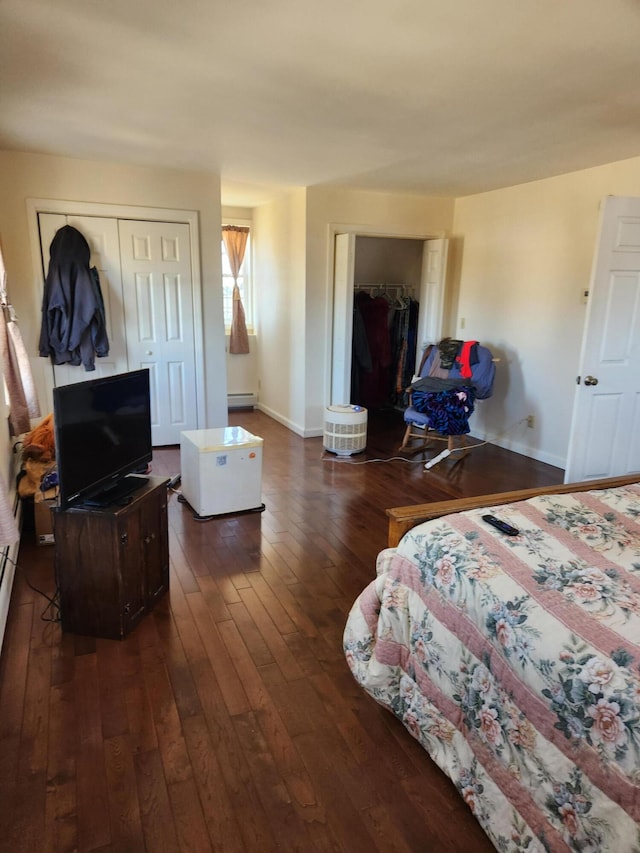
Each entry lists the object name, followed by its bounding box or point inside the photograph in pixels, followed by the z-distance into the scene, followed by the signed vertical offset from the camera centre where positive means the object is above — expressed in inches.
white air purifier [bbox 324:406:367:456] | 185.9 -45.1
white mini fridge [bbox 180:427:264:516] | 131.8 -43.0
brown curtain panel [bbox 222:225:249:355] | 247.0 +9.1
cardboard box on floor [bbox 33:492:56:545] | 118.3 -50.1
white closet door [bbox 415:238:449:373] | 213.9 +2.3
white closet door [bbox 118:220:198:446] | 180.2 -8.5
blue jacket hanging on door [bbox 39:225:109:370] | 164.9 -4.2
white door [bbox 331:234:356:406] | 200.1 -8.7
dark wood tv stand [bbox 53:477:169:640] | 85.1 -42.8
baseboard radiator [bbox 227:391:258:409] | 263.9 -51.1
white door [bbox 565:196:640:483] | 132.0 -14.9
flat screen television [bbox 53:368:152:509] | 81.4 -23.5
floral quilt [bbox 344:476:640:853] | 45.3 -34.6
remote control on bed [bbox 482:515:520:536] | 67.6 -27.9
